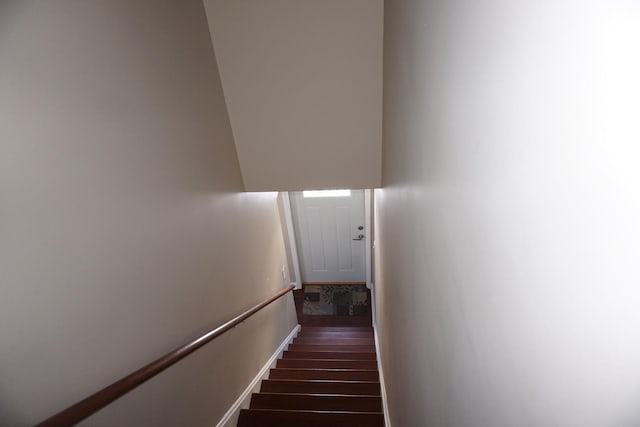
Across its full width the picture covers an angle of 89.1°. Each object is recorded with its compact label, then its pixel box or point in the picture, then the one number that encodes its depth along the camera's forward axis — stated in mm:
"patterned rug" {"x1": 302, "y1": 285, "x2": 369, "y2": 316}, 4762
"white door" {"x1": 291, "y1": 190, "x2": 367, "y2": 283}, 4367
